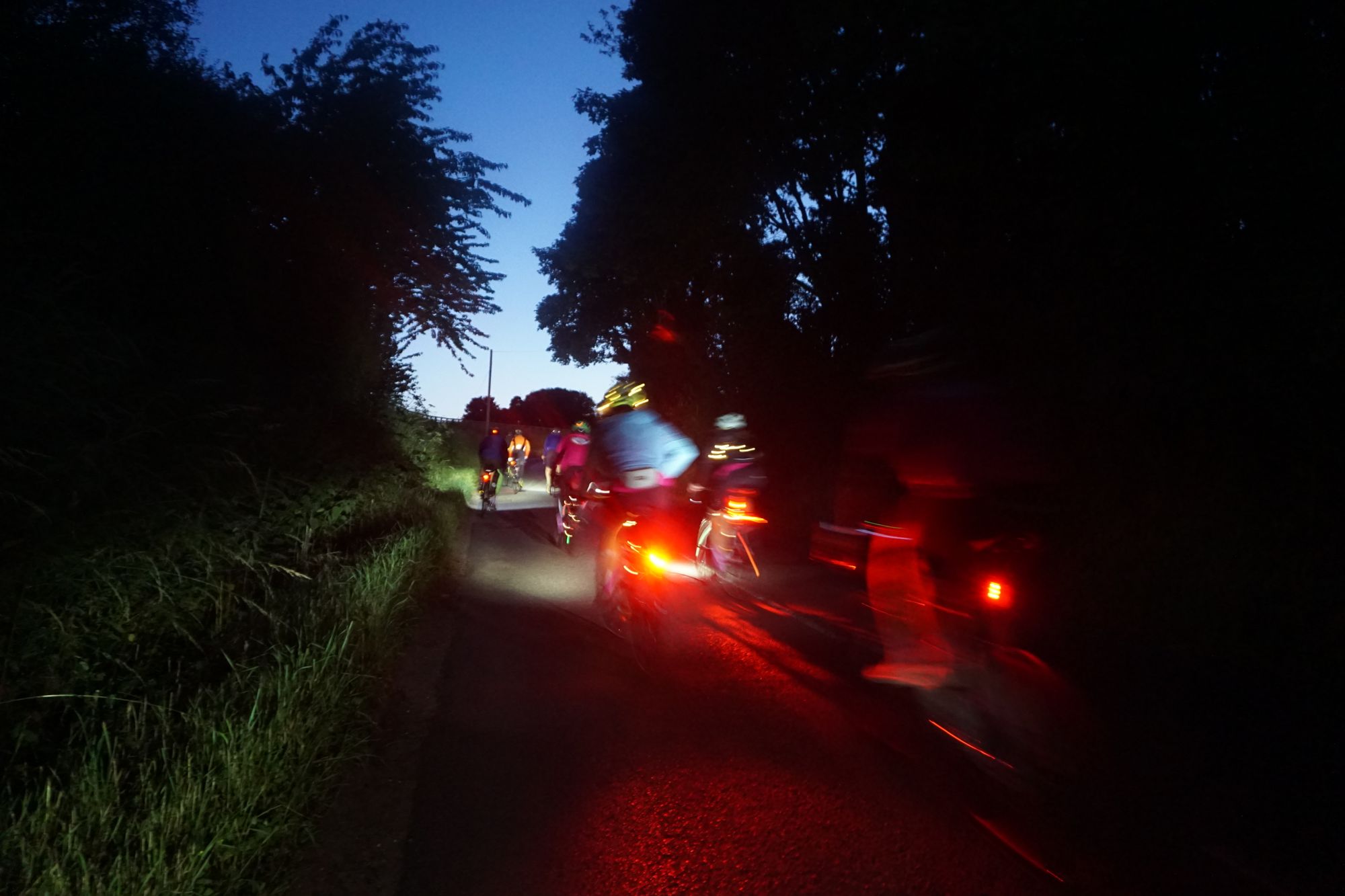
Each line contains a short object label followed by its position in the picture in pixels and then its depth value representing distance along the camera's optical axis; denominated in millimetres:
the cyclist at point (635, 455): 6512
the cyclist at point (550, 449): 11273
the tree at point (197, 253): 5266
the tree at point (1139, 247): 7445
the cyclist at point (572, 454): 10008
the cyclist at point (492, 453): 16906
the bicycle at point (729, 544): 9227
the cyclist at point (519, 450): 22891
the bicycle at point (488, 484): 16859
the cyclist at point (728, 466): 9352
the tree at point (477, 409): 64812
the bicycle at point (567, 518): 10016
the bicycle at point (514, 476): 23950
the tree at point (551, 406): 80500
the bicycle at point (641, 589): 6195
